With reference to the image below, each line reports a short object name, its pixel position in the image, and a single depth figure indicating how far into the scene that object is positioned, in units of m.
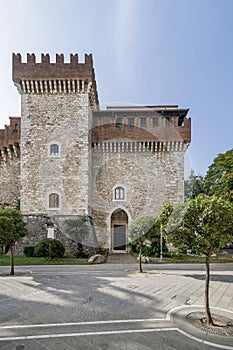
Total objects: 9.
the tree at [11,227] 10.04
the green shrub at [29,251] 15.96
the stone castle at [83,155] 17.73
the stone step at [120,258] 14.19
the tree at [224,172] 14.16
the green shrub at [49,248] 14.59
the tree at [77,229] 16.28
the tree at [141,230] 10.95
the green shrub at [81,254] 15.81
